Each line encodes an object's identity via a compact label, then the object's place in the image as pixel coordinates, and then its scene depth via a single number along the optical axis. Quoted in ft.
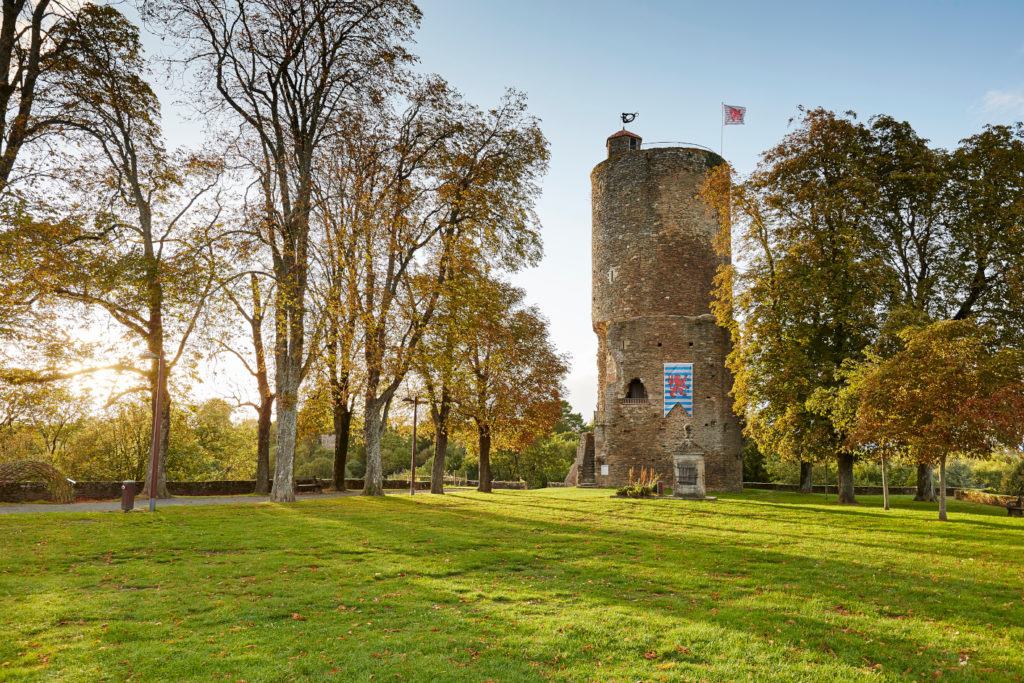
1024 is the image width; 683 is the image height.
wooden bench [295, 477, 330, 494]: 92.94
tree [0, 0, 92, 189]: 47.03
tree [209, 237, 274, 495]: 62.80
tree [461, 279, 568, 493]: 100.12
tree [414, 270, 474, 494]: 68.95
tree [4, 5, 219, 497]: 55.01
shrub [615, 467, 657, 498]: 85.81
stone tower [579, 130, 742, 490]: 114.42
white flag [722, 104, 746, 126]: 114.73
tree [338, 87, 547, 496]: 71.92
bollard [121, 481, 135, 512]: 51.90
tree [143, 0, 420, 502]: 64.69
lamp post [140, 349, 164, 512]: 52.90
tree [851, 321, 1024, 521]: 52.90
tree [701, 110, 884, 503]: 80.18
